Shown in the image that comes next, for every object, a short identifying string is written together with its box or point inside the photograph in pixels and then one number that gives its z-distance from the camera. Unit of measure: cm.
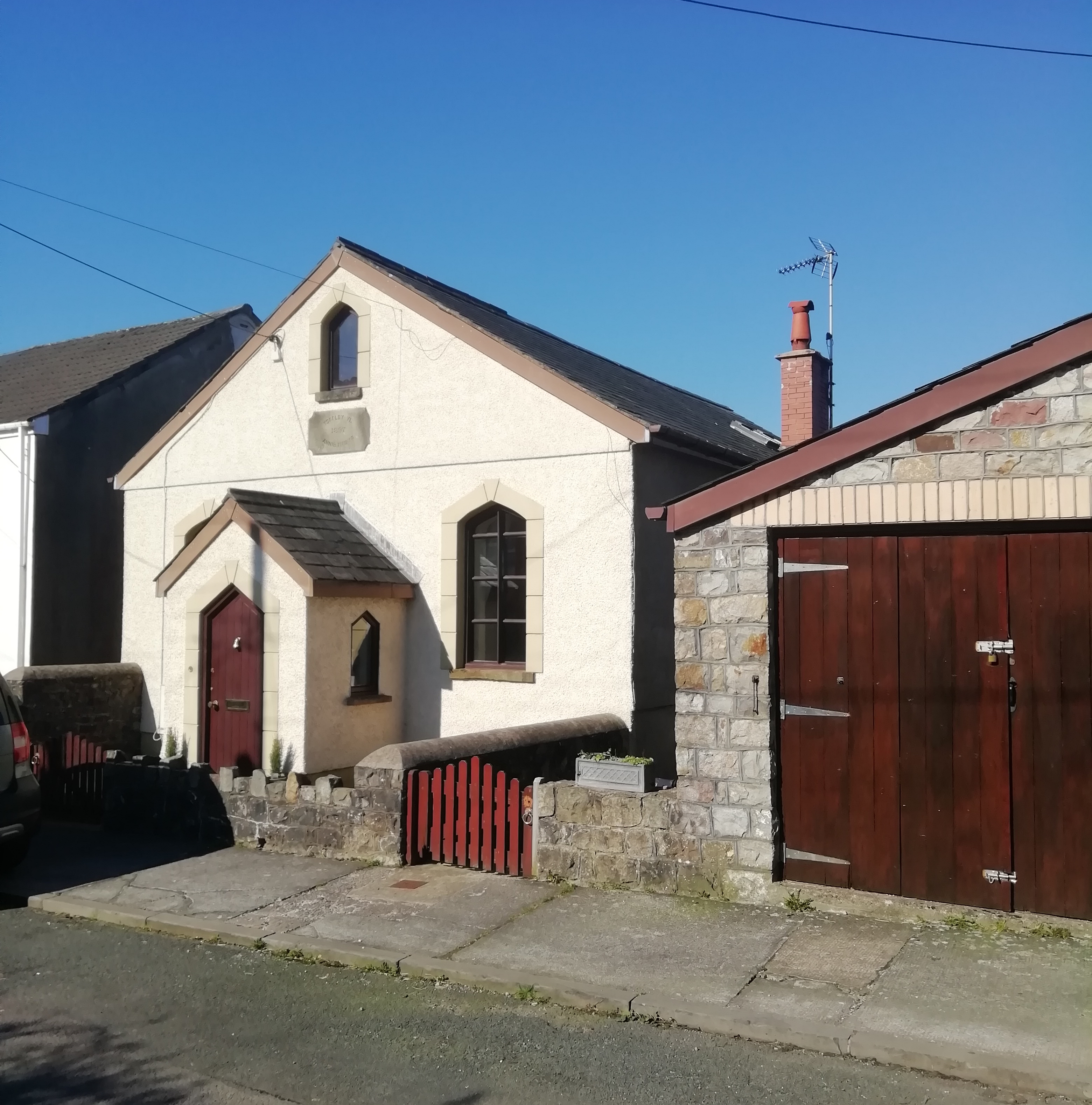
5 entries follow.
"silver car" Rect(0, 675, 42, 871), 863
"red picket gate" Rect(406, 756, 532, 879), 853
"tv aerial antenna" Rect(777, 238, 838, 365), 1789
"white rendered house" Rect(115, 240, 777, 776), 1158
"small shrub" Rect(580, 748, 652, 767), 813
